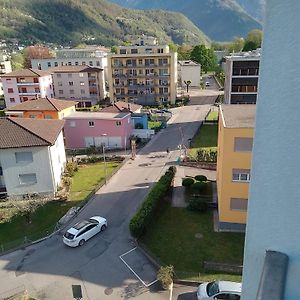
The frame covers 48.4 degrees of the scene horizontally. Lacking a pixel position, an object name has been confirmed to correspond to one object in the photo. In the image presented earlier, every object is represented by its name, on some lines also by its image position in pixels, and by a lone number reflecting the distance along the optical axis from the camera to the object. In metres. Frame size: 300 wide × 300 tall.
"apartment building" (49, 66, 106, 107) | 72.00
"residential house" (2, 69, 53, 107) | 65.75
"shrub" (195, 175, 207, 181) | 30.80
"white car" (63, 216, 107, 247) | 21.67
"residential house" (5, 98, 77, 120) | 44.31
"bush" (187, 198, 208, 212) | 25.61
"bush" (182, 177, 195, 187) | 29.49
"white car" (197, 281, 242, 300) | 16.48
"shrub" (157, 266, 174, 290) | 17.80
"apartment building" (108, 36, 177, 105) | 68.56
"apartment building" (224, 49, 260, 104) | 48.88
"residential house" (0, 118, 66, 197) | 27.47
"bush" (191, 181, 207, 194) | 28.61
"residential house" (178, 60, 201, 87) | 92.02
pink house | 42.47
